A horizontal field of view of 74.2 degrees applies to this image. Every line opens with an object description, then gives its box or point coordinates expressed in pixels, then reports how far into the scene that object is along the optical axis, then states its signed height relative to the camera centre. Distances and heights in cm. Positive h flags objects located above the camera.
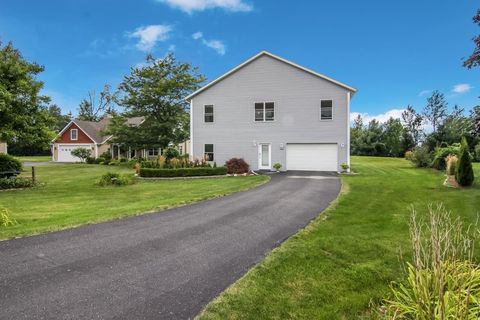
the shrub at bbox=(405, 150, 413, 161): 2739 -50
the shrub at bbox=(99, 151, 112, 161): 3713 -40
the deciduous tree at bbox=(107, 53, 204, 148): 2994 +485
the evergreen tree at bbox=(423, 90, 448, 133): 4484 +612
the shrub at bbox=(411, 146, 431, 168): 2553 -56
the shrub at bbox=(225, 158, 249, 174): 2091 -96
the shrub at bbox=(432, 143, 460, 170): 2274 -51
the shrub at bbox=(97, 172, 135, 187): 1664 -146
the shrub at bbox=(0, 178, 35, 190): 1622 -156
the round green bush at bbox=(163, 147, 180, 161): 3077 -9
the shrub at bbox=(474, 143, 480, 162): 2376 -37
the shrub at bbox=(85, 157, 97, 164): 3731 -86
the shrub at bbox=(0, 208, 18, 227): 749 -163
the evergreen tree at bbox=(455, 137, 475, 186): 1304 -80
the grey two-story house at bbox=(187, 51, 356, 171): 2164 +245
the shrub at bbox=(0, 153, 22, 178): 1727 -70
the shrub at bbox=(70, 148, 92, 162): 3915 -3
